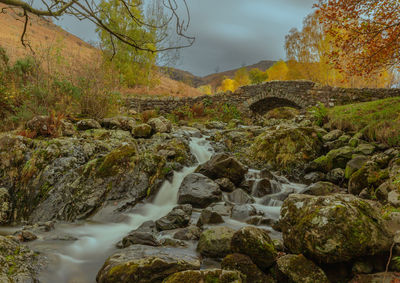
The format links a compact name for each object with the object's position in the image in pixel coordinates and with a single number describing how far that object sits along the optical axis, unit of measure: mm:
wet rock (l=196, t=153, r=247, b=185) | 6328
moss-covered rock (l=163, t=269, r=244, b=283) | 2344
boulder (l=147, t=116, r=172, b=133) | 9102
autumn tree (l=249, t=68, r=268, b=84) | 37481
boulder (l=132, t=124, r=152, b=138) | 8406
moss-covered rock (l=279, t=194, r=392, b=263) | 2564
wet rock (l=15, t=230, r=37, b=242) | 3539
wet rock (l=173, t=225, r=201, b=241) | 3797
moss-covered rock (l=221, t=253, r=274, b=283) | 2697
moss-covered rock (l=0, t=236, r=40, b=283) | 2398
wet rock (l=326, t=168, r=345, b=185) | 6337
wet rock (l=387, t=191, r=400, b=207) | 3743
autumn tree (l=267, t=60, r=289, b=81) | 37781
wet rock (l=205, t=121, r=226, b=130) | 12952
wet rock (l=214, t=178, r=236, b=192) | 5926
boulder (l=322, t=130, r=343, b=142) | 8312
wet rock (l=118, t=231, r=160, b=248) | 3516
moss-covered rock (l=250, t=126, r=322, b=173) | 7883
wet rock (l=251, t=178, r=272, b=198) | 6086
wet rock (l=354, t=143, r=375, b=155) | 6492
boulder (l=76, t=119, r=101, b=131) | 7707
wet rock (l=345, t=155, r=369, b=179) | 5933
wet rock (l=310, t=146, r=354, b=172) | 6812
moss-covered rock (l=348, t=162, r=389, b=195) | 5012
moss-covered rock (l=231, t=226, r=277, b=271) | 2855
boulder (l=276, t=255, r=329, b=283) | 2496
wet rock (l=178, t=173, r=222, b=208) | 5324
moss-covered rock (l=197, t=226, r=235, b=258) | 3243
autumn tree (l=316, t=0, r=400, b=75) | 6527
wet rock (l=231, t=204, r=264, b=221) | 4688
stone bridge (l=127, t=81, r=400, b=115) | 14453
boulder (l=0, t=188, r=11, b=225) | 4347
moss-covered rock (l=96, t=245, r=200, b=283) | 2527
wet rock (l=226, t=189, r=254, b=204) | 5598
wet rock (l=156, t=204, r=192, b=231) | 4211
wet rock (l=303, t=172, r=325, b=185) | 6884
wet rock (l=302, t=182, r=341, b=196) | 5488
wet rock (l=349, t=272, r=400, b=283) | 2311
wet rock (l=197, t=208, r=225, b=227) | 4348
